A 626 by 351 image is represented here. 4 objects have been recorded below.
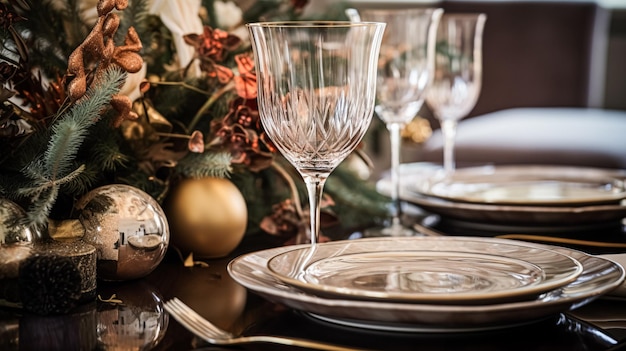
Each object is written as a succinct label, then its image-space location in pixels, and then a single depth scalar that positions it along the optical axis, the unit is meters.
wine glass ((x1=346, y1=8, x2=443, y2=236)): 1.14
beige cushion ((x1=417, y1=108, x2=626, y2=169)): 2.38
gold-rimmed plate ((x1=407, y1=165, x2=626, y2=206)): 1.03
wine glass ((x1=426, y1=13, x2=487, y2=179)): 1.36
